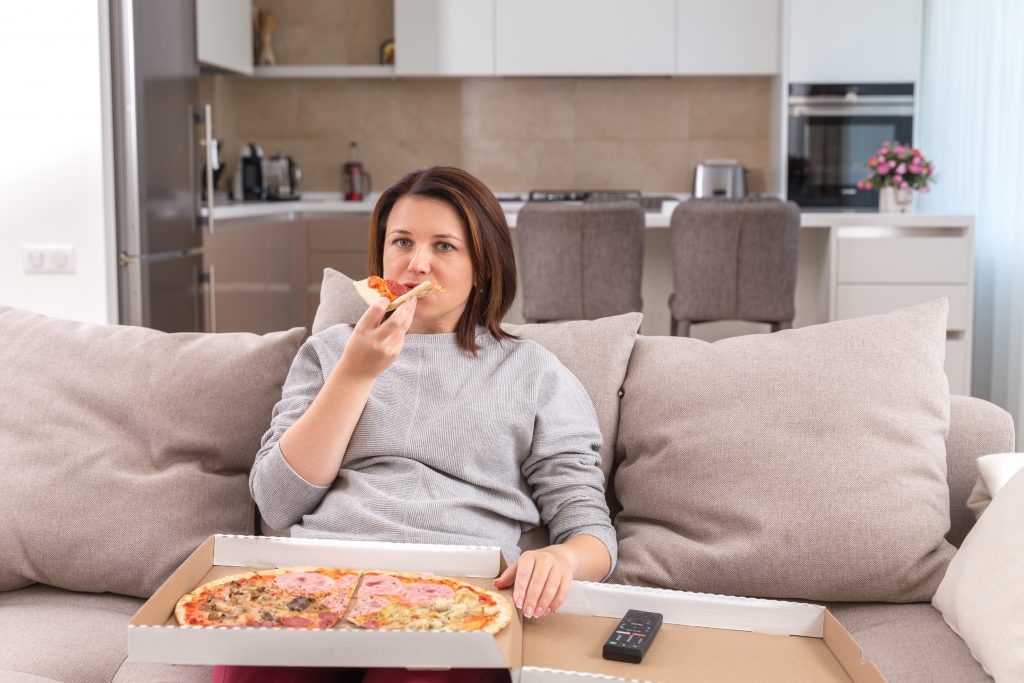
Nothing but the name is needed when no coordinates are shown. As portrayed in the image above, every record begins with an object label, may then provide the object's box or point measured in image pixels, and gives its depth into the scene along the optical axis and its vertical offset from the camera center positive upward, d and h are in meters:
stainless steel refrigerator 3.42 +0.12
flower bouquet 4.39 +0.11
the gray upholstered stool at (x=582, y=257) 3.81 -0.21
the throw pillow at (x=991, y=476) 1.46 -0.38
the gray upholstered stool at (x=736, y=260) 3.82 -0.22
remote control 1.12 -0.47
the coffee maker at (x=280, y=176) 5.48 +0.11
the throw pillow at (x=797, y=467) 1.46 -0.38
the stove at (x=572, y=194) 5.30 +0.03
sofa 1.46 -0.39
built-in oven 4.95 +0.32
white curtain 3.94 +0.20
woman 1.40 -0.31
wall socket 3.39 -0.19
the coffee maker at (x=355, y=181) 5.60 +0.09
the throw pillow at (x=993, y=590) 1.21 -0.47
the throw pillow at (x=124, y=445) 1.56 -0.38
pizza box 1.01 -0.43
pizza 1.08 -0.43
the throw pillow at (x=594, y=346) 1.64 -0.23
